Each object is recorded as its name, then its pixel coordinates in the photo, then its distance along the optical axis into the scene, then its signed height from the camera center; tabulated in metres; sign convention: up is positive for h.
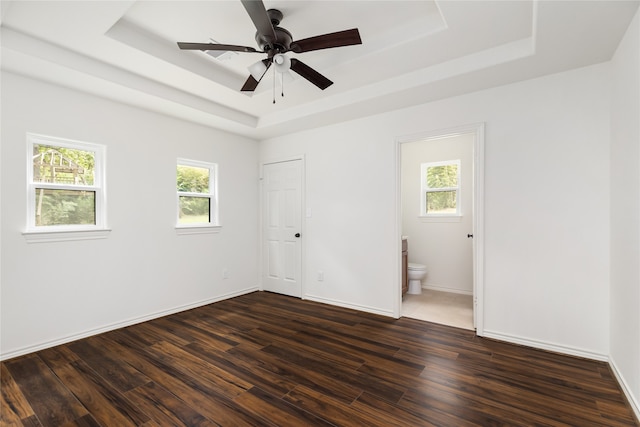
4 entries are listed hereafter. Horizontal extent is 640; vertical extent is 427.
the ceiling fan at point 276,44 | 1.93 +1.19
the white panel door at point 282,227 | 4.65 -0.23
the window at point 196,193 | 4.12 +0.28
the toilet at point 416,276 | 4.66 -0.98
